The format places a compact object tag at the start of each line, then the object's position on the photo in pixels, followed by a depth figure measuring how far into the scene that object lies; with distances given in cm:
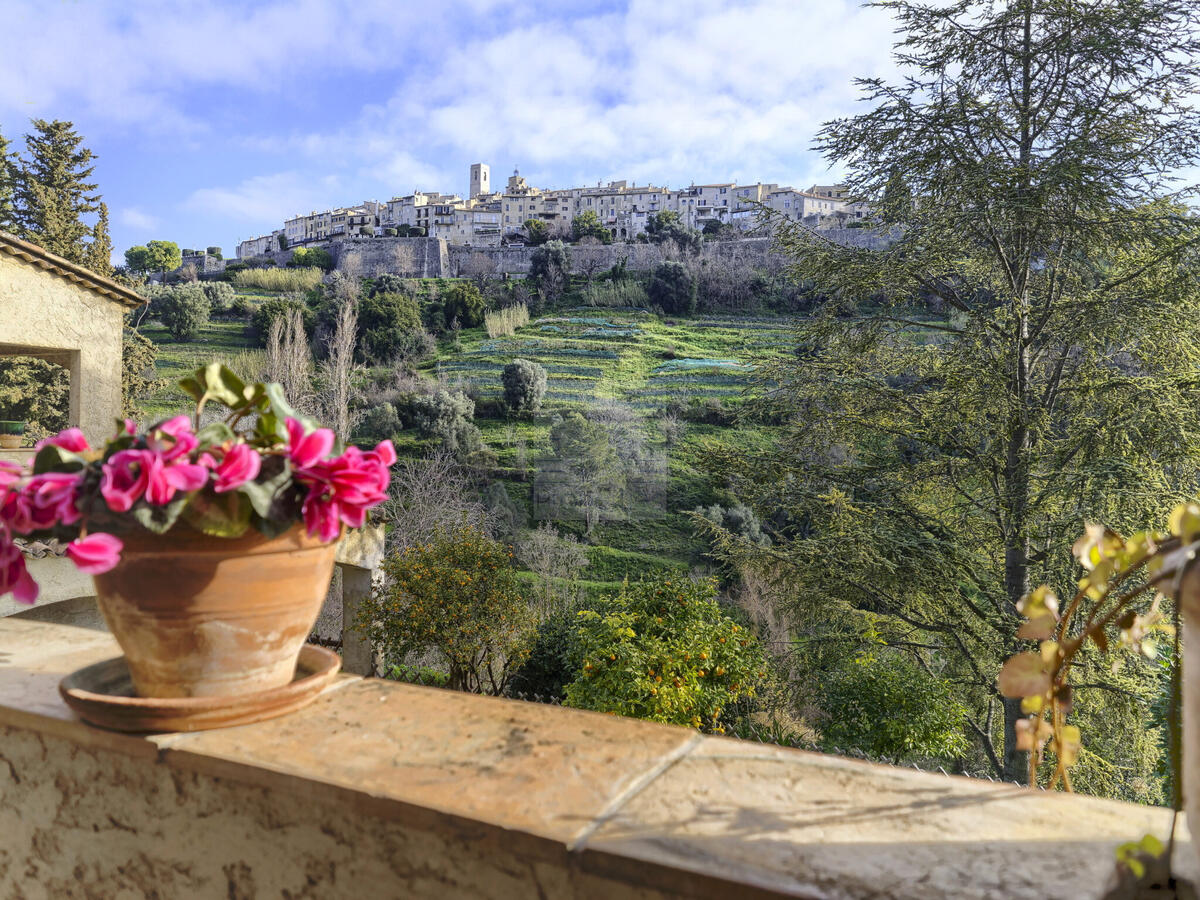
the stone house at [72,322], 787
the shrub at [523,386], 2355
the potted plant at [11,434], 745
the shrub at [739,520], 1620
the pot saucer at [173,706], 90
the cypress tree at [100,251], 1443
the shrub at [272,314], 2669
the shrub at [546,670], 754
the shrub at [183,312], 2795
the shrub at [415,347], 2769
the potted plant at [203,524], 83
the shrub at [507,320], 3061
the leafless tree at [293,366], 1842
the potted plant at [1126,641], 52
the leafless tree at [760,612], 1258
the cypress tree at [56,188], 1466
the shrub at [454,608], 691
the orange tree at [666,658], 550
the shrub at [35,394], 1268
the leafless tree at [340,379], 1848
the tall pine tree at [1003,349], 666
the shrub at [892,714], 619
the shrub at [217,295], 3048
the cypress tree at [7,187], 1480
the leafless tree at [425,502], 1445
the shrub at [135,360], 1477
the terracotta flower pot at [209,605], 86
